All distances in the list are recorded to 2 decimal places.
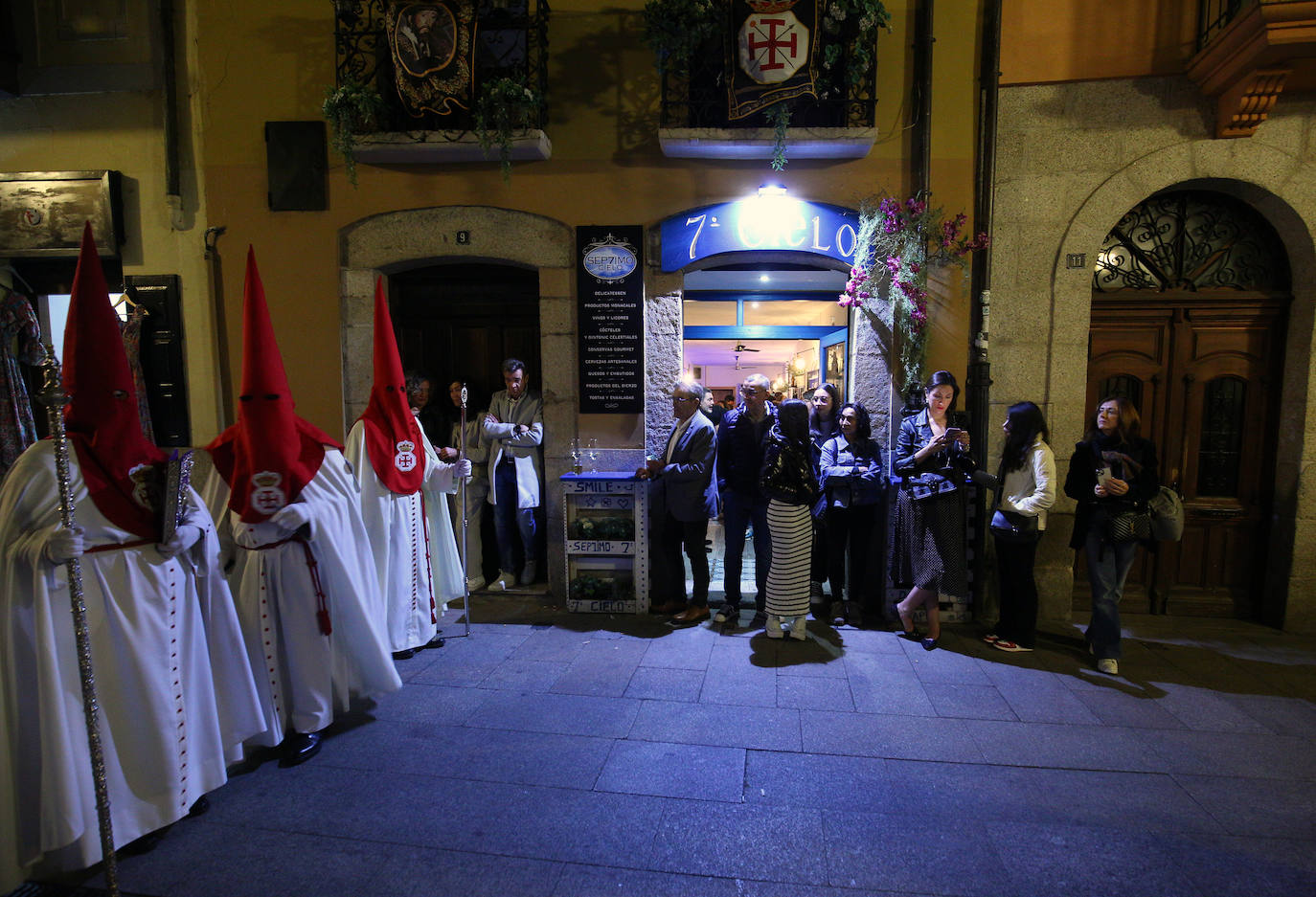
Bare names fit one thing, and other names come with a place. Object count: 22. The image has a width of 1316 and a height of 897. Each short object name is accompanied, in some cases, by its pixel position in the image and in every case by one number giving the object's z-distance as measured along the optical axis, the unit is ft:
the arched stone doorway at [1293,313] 17.47
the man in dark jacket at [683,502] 17.85
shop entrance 26.78
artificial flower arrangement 18.06
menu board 19.33
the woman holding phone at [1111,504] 15.02
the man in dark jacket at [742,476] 17.97
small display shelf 18.65
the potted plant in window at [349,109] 18.12
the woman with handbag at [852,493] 17.42
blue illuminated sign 18.86
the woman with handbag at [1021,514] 15.69
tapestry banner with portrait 17.97
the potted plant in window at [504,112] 17.80
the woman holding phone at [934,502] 16.34
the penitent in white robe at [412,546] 15.20
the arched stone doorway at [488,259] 19.58
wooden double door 18.78
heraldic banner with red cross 17.47
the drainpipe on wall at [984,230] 17.92
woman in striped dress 16.16
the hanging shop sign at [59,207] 19.63
